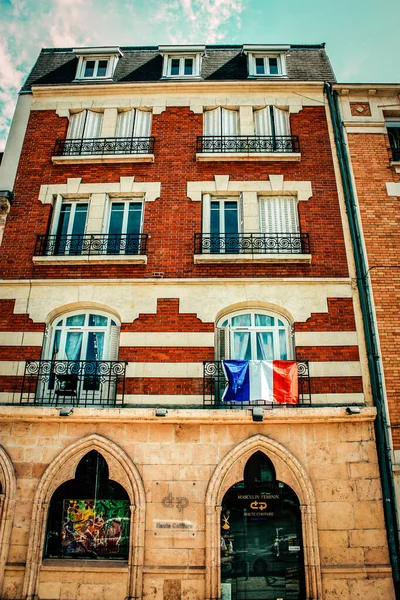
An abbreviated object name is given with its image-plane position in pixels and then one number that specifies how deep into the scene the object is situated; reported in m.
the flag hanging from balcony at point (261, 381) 8.68
